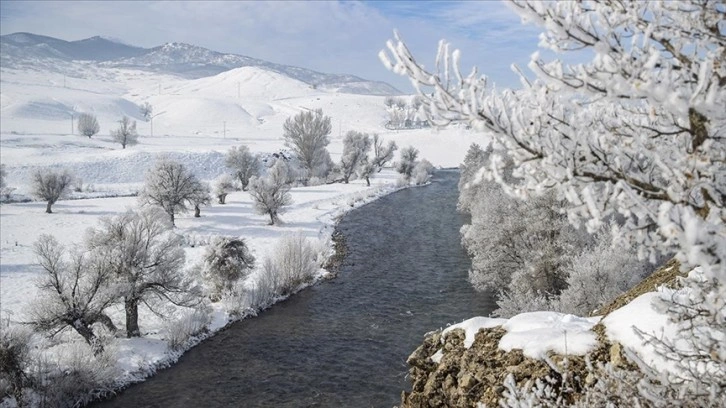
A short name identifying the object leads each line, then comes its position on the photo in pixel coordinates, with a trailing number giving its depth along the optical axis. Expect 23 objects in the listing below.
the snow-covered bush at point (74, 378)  16.27
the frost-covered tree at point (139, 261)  21.31
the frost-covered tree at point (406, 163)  77.24
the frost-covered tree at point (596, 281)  17.28
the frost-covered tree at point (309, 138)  82.50
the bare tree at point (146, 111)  166.73
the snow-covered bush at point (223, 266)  26.22
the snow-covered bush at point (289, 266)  27.30
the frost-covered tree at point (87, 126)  105.69
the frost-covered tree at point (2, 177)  53.42
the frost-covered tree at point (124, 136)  95.06
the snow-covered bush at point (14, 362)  16.02
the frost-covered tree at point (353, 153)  75.44
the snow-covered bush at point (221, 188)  54.16
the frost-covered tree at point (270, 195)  44.12
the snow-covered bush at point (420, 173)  74.19
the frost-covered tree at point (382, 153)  82.76
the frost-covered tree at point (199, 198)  44.84
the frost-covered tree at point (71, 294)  18.67
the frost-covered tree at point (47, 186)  46.16
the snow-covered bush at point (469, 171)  46.72
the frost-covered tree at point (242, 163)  68.81
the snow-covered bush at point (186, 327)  20.86
